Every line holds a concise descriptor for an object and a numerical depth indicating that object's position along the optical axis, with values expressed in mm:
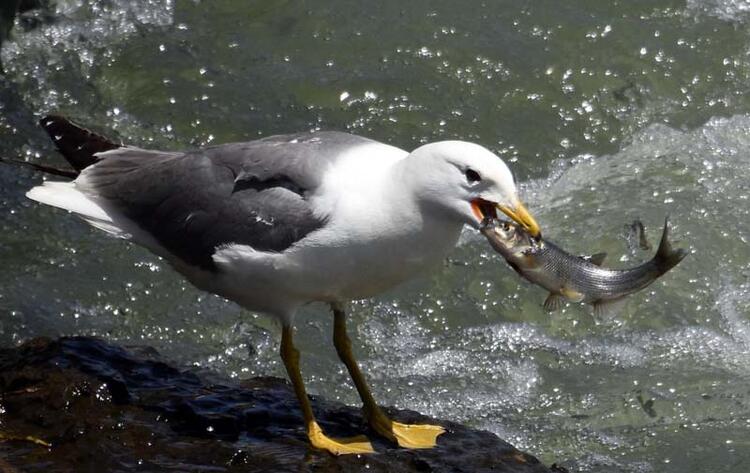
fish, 9398
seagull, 8844
